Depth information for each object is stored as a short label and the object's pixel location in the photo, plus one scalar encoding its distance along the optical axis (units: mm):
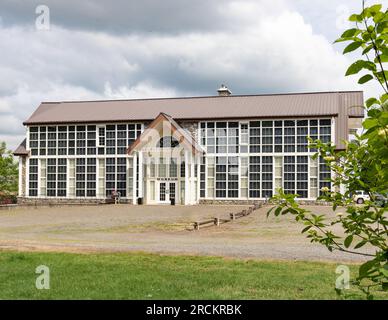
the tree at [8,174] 62306
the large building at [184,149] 44719
